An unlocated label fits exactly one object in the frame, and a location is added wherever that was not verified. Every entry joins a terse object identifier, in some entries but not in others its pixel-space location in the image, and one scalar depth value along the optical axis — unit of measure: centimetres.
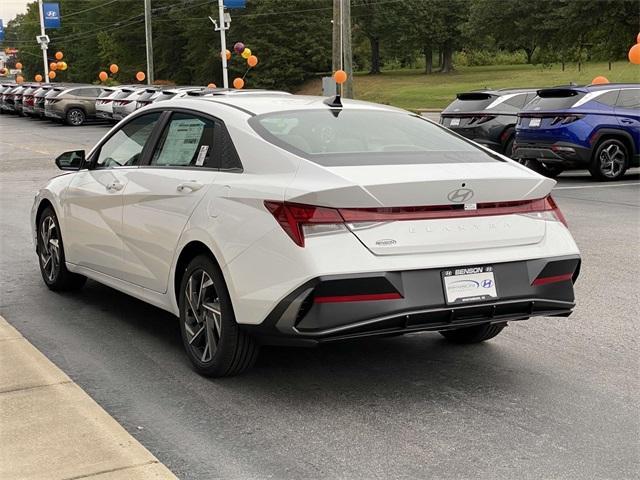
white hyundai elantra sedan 455
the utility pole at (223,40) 4419
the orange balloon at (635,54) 2305
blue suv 1598
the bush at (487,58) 10362
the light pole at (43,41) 6355
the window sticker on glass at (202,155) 559
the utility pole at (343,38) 3203
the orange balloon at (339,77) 3153
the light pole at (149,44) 5365
